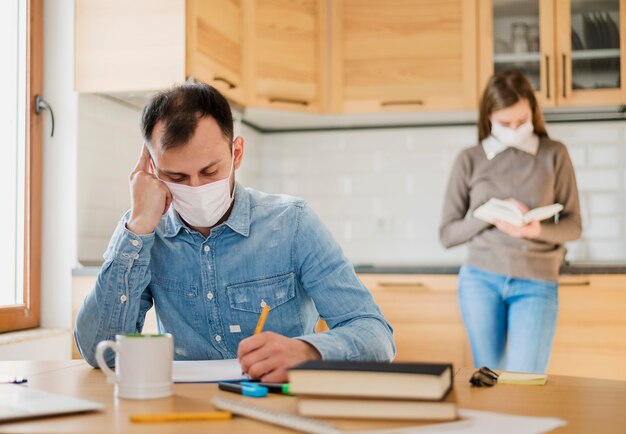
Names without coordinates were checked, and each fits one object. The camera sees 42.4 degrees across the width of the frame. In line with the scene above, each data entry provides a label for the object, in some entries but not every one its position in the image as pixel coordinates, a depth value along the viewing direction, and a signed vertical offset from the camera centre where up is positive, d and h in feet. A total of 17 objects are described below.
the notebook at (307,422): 2.93 -0.71
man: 4.99 -0.13
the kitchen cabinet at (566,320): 10.11 -1.09
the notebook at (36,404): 3.25 -0.71
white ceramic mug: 3.64 -0.58
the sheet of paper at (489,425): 2.95 -0.73
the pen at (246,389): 3.66 -0.71
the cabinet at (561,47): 11.37 +2.67
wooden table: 3.09 -0.75
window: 9.38 +0.90
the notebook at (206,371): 4.12 -0.73
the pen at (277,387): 3.72 -0.71
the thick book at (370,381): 3.02 -0.55
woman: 8.98 -0.01
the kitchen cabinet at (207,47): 9.78 +2.45
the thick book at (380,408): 3.08 -0.67
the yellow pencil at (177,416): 3.18 -0.72
